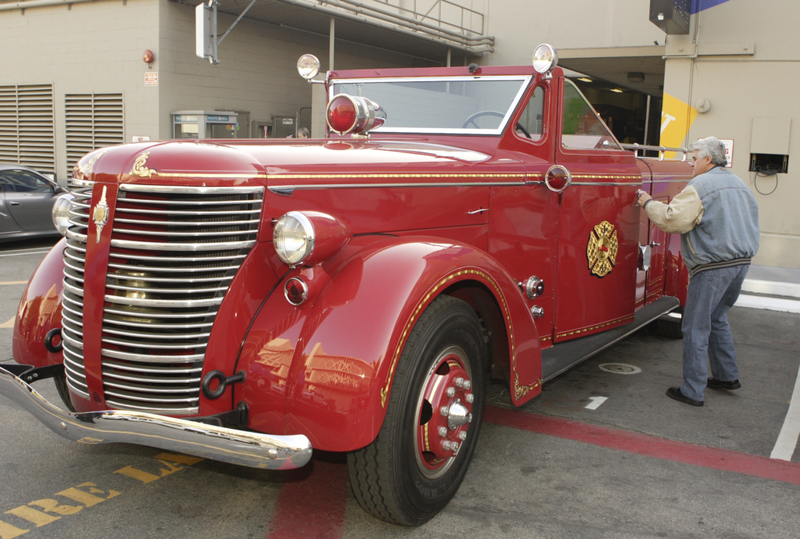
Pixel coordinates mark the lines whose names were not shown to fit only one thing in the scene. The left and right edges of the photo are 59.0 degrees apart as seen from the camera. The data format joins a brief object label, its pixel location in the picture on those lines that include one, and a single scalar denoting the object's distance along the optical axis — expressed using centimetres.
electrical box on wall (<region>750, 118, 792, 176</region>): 938
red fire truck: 239
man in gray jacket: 427
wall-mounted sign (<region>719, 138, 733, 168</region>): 978
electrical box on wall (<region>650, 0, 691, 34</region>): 895
